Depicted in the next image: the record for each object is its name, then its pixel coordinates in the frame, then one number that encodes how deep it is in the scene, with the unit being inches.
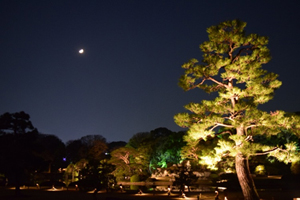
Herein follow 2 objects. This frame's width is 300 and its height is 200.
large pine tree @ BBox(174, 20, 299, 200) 431.5
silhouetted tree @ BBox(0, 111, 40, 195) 712.4
